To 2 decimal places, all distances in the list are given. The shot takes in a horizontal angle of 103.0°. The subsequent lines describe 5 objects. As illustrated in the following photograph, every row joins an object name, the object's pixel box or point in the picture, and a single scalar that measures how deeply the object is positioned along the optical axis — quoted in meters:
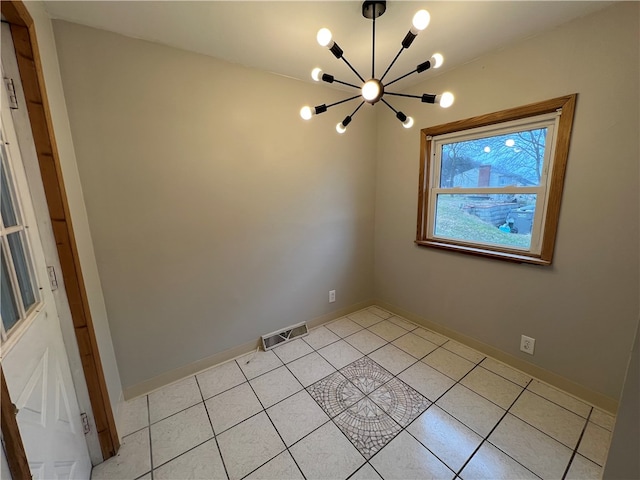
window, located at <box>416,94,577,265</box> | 1.71
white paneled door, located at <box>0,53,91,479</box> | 0.82
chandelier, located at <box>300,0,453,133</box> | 1.18
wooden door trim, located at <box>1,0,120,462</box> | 1.02
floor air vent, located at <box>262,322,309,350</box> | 2.35
